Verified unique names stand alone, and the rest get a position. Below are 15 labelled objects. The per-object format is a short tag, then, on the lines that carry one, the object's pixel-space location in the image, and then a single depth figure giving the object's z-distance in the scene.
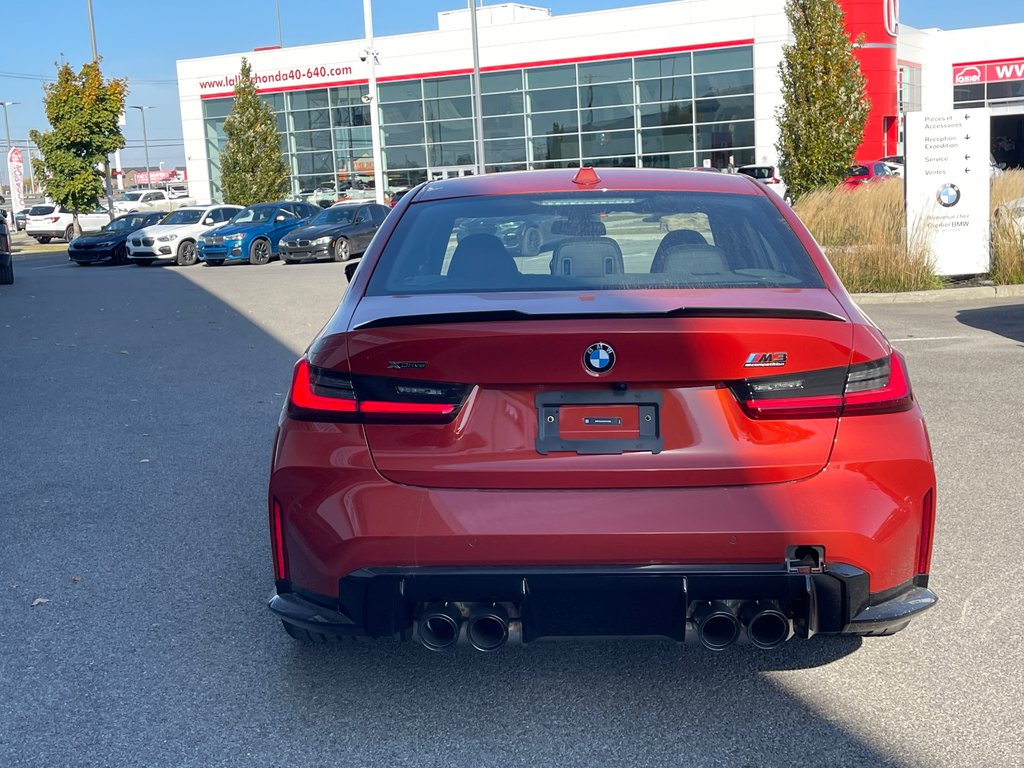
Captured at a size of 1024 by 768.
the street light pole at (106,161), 42.68
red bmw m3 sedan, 3.31
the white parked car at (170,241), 30.81
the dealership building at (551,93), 47.59
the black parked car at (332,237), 28.56
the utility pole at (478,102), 35.72
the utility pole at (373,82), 40.25
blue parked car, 29.48
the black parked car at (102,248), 32.00
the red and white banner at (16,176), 61.00
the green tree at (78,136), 40.66
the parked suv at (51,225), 47.41
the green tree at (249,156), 45.28
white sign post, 15.57
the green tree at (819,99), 24.02
